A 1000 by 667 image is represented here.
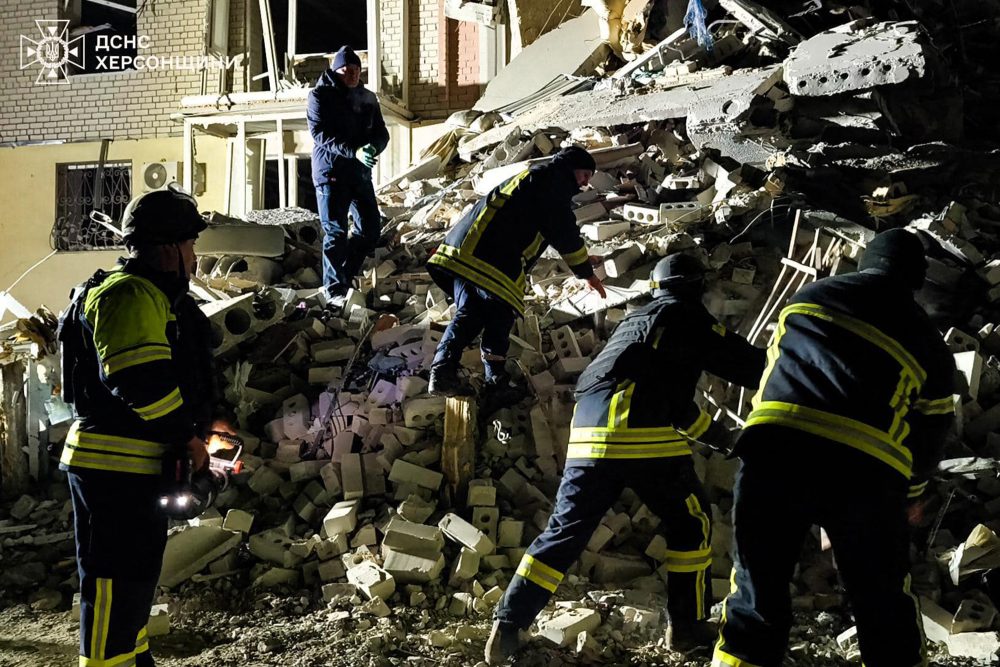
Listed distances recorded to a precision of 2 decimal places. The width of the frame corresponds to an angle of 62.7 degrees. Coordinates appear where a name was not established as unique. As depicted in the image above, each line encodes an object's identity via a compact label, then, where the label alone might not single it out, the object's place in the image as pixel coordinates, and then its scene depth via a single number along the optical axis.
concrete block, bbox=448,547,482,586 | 4.10
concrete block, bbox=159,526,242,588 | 4.25
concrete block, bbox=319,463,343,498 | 4.80
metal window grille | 12.95
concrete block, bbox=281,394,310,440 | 5.20
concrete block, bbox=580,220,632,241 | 6.29
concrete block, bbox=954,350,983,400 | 4.64
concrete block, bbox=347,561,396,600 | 3.93
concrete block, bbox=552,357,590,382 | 5.25
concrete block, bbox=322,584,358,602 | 4.07
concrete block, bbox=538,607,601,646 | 3.58
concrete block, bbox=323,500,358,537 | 4.41
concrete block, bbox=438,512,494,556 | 4.18
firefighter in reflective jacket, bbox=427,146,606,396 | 4.78
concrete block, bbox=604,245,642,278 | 5.69
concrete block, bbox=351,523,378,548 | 4.36
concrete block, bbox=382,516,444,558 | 4.17
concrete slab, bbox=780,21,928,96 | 6.45
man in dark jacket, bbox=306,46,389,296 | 6.15
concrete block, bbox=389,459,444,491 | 4.71
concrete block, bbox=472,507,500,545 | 4.45
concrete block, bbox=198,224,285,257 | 6.90
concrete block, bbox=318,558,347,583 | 4.24
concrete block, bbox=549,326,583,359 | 5.39
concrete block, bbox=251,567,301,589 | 4.25
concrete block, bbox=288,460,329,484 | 4.93
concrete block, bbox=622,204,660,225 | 6.24
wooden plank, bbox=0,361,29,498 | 5.40
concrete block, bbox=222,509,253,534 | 4.49
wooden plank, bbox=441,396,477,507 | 4.68
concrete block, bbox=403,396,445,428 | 4.93
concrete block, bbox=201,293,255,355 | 5.49
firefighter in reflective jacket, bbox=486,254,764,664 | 3.32
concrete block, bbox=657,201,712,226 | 6.09
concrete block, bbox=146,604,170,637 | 3.83
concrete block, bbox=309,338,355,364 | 5.65
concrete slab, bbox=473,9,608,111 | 9.73
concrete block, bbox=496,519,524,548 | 4.39
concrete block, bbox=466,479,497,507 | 4.52
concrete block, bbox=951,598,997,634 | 3.58
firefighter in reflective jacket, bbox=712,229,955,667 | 2.59
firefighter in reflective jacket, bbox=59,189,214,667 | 2.75
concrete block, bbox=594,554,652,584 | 4.21
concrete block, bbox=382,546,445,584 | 4.06
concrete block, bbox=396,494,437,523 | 4.47
